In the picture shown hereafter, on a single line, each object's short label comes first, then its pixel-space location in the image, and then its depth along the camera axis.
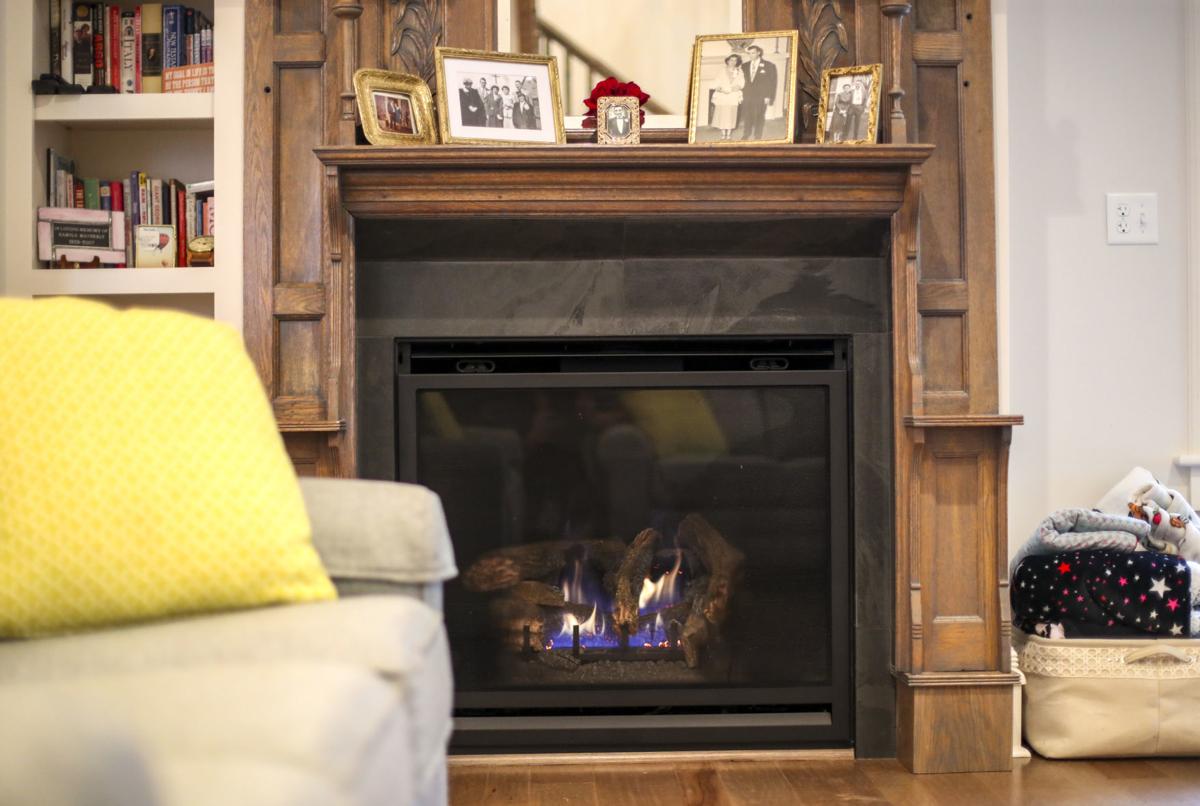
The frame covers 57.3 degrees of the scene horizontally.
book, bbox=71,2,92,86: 2.38
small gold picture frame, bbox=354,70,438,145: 2.15
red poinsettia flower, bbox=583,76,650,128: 2.22
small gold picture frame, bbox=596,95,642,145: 2.19
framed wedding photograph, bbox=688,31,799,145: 2.20
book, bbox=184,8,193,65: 2.39
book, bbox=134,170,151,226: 2.40
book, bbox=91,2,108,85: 2.39
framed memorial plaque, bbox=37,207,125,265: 2.35
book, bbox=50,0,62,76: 2.38
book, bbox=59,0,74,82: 2.38
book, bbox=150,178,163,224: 2.39
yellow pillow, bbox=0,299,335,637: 1.15
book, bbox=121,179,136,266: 2.40
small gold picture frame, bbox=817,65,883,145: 2.18
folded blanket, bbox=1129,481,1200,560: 2.37
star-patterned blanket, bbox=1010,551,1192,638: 2.21
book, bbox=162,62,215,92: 2.37
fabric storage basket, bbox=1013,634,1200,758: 2.19
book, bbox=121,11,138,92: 2.39
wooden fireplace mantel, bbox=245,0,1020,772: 2.15
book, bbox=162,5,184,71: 2.39
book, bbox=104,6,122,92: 2.39
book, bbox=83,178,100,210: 2.41
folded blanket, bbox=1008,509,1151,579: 2.24
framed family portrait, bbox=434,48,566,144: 2.17
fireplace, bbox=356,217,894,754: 2.29
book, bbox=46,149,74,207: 2.38
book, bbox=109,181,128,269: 2.41
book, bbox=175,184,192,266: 2.39
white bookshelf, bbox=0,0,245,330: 2.29
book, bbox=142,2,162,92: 2.40
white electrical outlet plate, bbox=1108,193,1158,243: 2.57
